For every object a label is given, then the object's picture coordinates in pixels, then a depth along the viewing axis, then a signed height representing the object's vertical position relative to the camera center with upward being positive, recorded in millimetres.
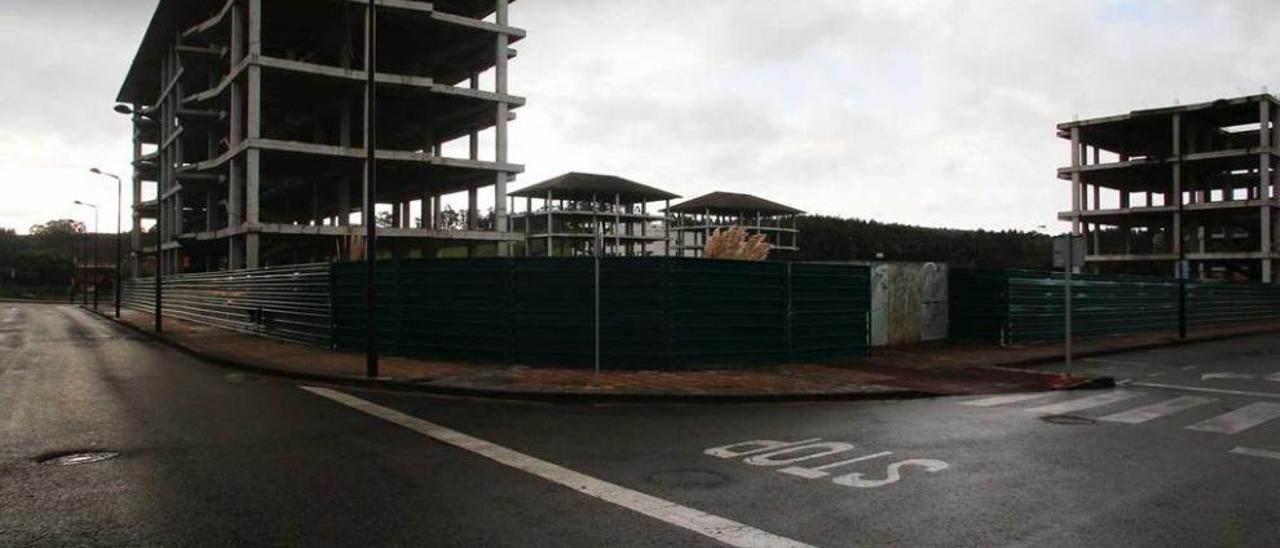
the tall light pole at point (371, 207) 13109 +1128
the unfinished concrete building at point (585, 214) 92062 +7424
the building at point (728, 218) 104000 +7967
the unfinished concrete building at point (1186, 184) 57500 +7644
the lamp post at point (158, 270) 26781 +260
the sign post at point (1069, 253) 13977 +418
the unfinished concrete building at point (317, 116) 39406 +9354
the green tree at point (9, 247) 112088 +4327
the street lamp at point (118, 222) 41269 +2981
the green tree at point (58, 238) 115875 +5790
